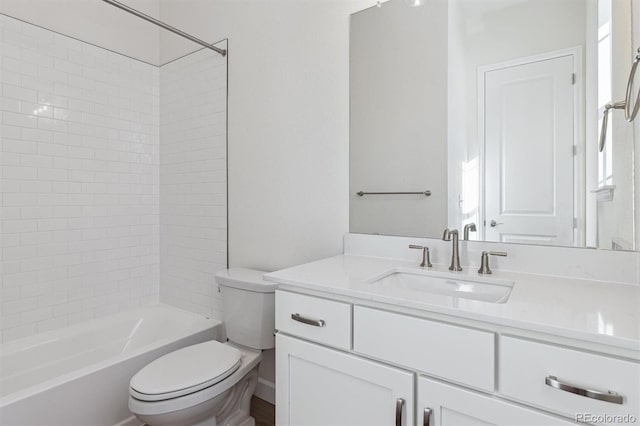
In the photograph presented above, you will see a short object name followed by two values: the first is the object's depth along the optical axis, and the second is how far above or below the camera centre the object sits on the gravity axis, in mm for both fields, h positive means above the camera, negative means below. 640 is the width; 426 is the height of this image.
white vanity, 733 -344
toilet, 1333 -673
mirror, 1177 +367
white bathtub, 1432 -782
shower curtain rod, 1757 +1039
